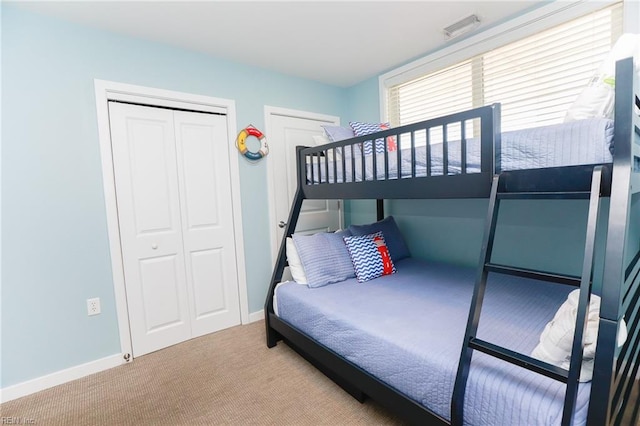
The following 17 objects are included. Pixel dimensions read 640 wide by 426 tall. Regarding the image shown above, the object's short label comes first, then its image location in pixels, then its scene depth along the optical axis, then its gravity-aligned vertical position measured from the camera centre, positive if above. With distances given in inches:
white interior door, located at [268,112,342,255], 118.8 +12.1
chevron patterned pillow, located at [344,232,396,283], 92.0 -21.0
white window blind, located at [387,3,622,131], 76.5 +31.9
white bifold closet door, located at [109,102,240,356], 90.1 -7.9
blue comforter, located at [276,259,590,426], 42.3 -27.5
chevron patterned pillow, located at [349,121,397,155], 98.6 +20.7
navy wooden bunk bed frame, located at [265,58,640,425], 35.7 -6.0
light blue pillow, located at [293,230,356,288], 88.8 -20.3
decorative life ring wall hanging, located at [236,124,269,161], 107.7 +18.1
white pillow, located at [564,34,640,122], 49.8 +14.6
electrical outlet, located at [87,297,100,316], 83.7 -28.6
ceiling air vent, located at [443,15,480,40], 87.0 +46.3
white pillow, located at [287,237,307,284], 92.0 -21.9
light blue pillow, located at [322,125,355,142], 104.3 +19.8
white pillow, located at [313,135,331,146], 106.7 +17.9
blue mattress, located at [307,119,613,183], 44.7 +5.4
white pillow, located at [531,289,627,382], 39.6 -21.5
